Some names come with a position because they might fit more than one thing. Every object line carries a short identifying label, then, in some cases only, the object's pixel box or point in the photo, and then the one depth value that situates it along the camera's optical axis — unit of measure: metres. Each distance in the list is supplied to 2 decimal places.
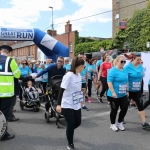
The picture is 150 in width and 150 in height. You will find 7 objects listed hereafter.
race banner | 12.72
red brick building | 32.70
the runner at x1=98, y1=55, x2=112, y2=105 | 8.38
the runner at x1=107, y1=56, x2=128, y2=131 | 5.07
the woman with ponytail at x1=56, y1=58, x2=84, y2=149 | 4.01
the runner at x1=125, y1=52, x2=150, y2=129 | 5.48
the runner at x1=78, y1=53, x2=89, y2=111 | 8.36
